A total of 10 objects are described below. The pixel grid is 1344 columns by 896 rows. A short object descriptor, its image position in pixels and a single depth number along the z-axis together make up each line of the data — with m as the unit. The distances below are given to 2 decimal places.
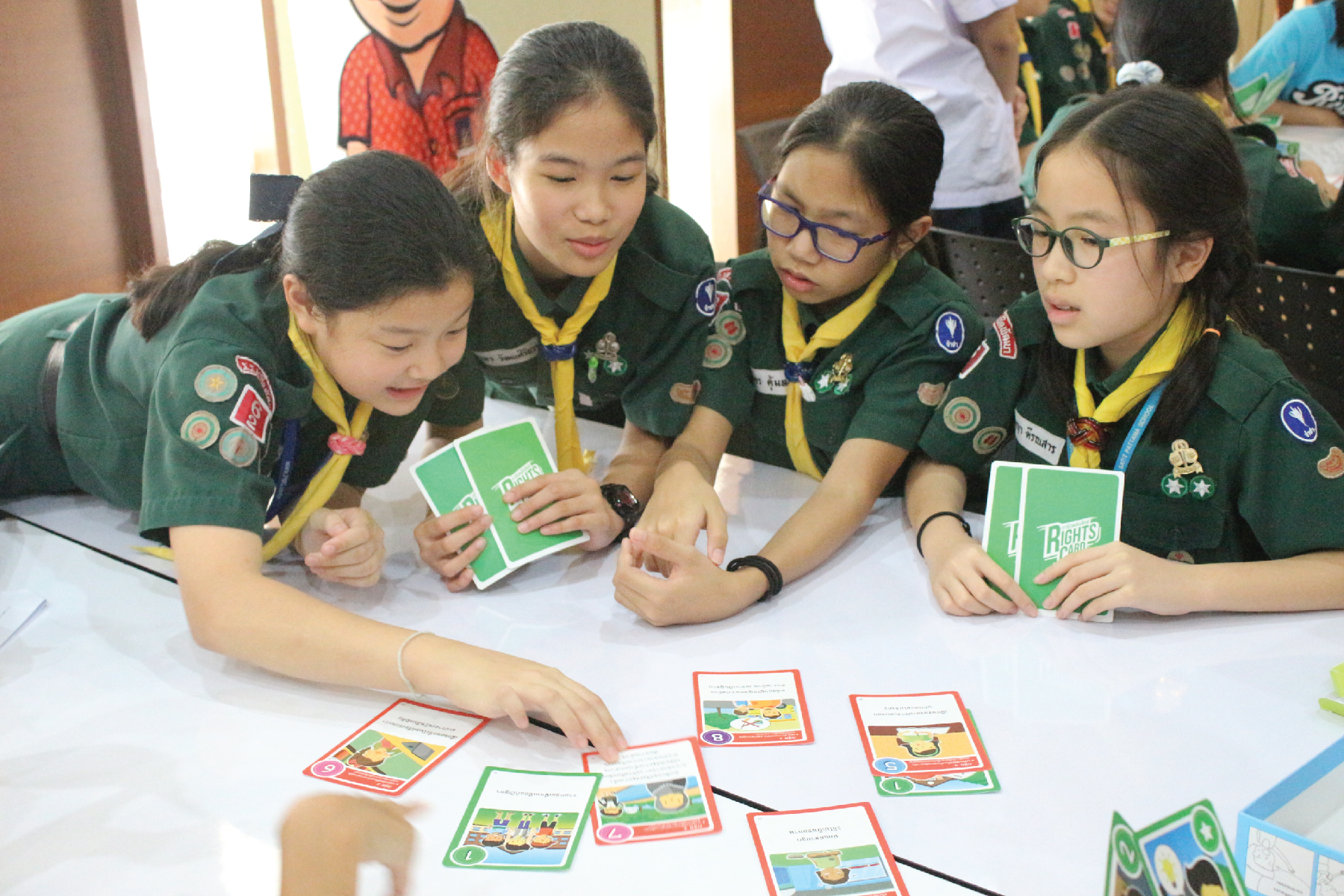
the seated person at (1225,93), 2.38
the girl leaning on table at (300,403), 1.16
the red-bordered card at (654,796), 0.93
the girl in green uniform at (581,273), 1.48
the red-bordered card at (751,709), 1.07
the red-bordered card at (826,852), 0.86
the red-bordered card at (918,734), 1.01
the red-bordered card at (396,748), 1.01
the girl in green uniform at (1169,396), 1.28
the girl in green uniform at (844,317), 1.59
